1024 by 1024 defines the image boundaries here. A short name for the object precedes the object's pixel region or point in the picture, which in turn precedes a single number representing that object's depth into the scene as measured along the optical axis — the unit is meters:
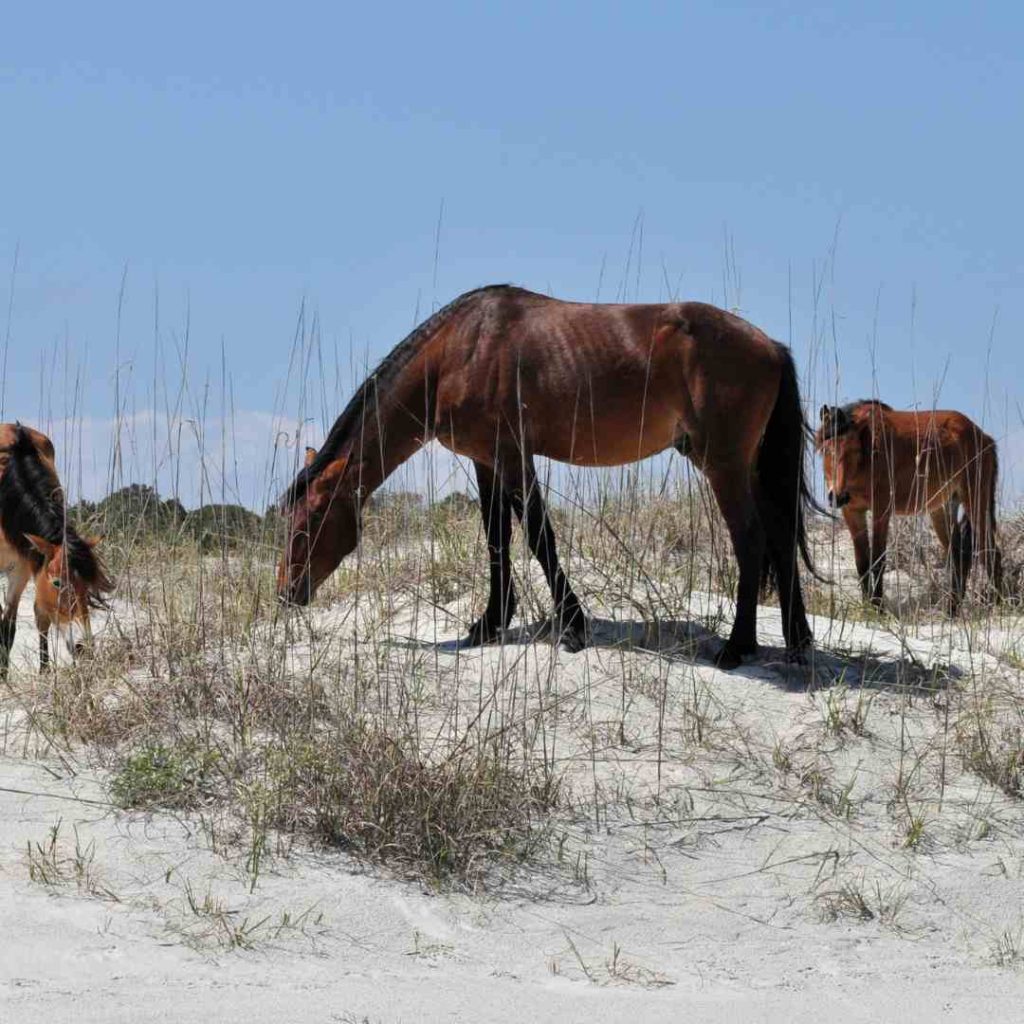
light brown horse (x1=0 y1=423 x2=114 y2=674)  15.90
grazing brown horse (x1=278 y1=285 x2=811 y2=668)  14.15
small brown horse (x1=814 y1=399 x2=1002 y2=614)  21.73
